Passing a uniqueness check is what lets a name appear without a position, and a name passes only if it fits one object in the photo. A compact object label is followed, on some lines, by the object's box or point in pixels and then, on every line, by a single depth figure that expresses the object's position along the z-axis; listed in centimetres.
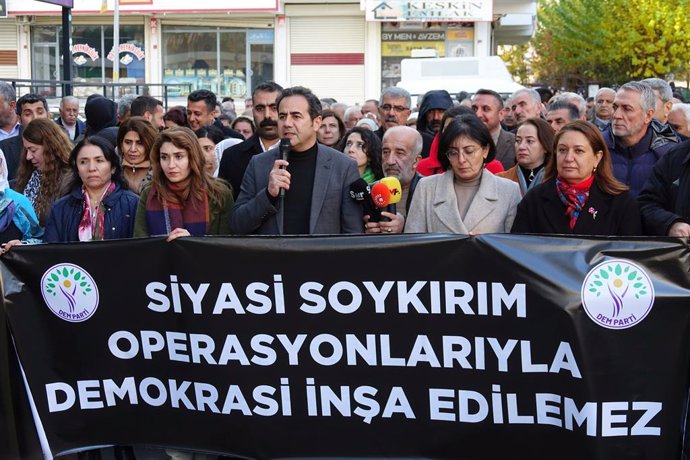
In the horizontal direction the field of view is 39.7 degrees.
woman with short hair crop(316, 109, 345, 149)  884
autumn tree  3394
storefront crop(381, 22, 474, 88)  3148
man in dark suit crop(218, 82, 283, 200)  695
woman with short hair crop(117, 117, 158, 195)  689
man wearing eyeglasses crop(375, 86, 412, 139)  913
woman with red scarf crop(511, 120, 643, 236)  514
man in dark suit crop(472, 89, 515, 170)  823
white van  1848
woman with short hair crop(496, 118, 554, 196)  693
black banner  457
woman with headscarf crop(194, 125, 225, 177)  775
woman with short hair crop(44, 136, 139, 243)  582
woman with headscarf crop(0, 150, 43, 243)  586
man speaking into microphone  552
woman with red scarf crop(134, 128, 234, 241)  563
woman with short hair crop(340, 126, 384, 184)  679
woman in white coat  548
